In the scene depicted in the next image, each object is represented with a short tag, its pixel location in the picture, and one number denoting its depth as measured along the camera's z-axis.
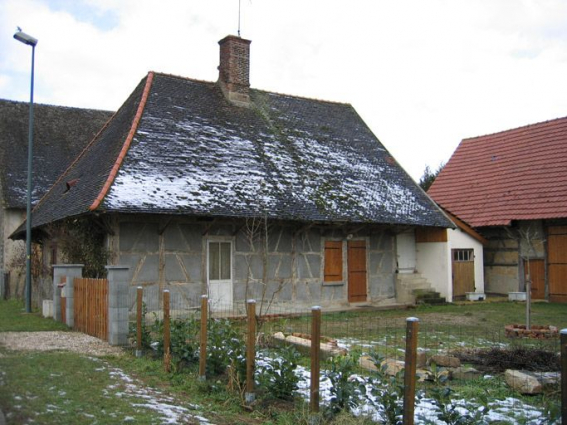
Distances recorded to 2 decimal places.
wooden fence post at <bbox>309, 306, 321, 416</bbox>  5.52
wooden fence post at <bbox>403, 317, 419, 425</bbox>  4.65
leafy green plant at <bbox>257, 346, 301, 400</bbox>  6.09
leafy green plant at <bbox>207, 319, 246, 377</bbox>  6.79
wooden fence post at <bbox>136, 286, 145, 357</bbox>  8.91
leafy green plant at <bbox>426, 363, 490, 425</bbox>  4.48
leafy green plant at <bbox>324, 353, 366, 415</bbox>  5.31
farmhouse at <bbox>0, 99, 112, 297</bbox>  22.83
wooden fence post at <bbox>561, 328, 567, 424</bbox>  3.99
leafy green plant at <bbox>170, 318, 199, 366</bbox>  7.86
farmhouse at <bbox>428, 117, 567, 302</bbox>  19.17
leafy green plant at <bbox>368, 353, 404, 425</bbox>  4.84
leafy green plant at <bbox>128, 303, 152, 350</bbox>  9.09
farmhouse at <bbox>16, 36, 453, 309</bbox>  13.95
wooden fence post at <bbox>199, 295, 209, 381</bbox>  7.12
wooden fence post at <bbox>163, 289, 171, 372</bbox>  7.80
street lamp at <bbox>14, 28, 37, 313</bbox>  15.00
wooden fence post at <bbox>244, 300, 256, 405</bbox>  6.25
